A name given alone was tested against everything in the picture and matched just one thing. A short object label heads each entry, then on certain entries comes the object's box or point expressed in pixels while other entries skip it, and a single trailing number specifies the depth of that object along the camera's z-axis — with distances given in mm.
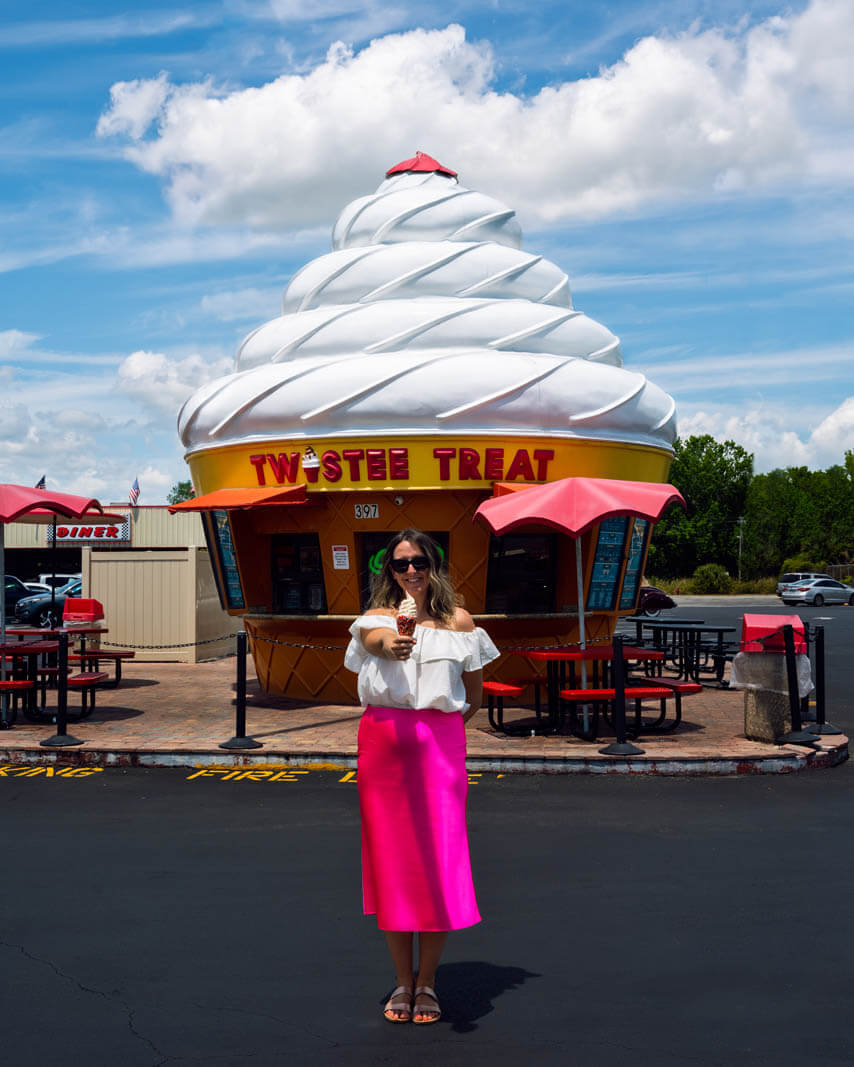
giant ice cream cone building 12258
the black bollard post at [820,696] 10266
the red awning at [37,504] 12258
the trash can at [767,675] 9969
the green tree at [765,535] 74875
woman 4176
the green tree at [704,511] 72938
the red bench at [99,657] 14367
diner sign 36906
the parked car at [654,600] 32469
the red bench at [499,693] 10547
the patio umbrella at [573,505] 10344
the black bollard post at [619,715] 9422
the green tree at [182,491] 124250
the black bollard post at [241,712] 9844
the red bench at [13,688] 11094
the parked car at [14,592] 32156
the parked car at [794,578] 46938
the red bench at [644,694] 10094
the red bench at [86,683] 11711
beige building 18641
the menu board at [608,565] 12922
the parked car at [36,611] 30141
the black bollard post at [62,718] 10016
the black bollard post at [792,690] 9891
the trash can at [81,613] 16656
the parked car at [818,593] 45719
